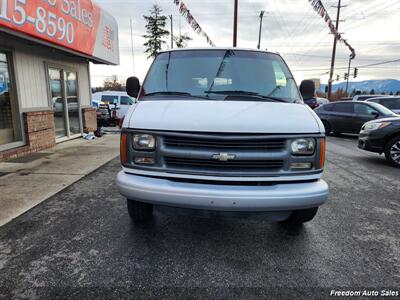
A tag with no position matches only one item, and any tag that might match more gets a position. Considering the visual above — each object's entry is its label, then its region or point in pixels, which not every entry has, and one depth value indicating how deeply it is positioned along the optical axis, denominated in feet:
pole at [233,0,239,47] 61.15
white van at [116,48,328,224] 8.34
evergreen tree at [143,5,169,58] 110.52
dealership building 20.17
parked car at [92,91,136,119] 57.52
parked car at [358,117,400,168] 22.76
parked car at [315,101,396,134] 37.05
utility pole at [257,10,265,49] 115.75
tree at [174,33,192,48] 116.30
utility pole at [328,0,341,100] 99.78
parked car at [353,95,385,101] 52.64
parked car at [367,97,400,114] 41.91
